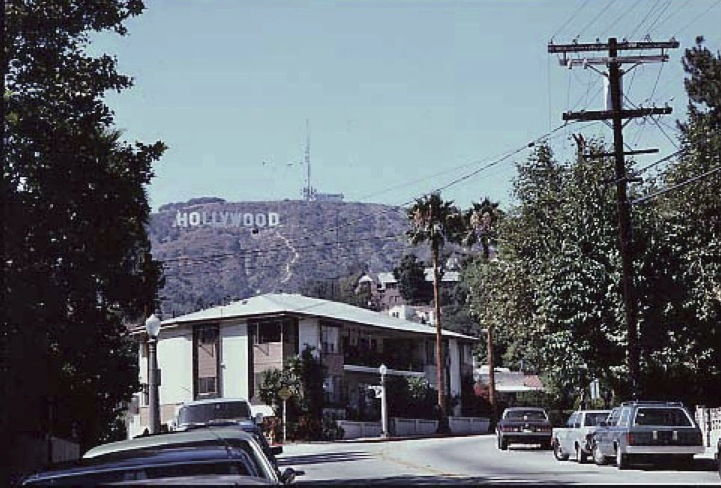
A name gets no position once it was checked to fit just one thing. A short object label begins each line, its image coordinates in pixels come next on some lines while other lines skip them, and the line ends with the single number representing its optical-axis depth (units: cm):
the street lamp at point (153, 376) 3103
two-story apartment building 6788
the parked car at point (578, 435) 3294
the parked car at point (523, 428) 4247
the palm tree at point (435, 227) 6981
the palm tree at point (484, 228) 7175
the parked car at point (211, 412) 2988
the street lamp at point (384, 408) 6122
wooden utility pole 3584
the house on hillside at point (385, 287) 15638
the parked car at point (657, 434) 2877
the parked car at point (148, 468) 941
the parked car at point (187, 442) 1164
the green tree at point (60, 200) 1989
